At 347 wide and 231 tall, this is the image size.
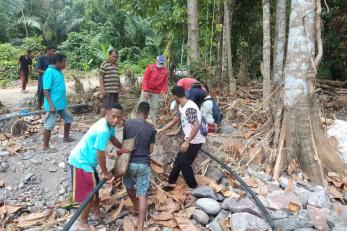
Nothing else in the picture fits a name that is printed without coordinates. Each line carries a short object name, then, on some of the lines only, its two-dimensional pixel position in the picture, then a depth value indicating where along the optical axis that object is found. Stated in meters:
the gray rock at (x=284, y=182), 5.81
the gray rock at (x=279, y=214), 5.03
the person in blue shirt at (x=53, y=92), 6.25
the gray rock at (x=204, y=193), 5.26
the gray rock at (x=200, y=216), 4.93
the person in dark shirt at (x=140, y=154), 4.48
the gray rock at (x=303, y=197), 5.40
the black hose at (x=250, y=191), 4.83
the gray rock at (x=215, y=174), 5.88
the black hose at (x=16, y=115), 7.81
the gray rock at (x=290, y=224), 4.80
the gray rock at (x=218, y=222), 4.80
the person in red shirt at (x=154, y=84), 7.93
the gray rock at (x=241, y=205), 4.94
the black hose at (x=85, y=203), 3.90
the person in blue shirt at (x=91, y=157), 4.21
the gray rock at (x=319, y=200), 5.32
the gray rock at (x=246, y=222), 4.68
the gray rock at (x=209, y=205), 5.05
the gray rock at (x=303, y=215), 5.13
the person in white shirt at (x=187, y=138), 5.03
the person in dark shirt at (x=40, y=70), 9.47
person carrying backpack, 7.20
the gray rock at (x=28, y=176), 5.82
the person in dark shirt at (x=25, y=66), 13.55
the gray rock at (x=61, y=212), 5.07
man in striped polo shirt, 7.37
